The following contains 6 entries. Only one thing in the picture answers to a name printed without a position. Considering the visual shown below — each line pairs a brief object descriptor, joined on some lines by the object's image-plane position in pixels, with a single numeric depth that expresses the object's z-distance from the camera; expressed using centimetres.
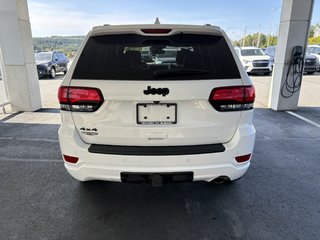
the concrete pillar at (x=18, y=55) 598
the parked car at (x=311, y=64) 1578
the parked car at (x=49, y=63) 1461
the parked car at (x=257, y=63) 1520
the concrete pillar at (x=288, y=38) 616
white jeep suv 206
